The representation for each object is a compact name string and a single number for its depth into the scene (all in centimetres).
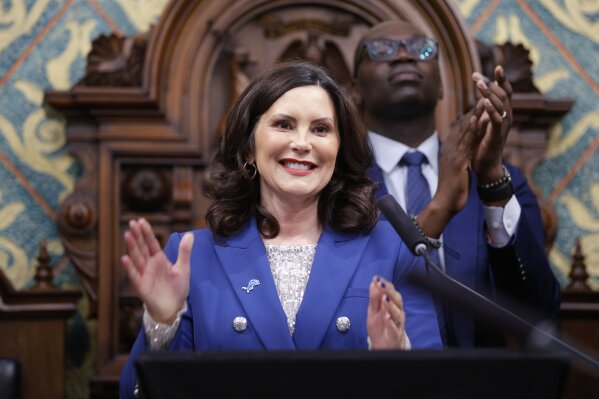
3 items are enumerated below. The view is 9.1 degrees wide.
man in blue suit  647
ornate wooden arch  706
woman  593
